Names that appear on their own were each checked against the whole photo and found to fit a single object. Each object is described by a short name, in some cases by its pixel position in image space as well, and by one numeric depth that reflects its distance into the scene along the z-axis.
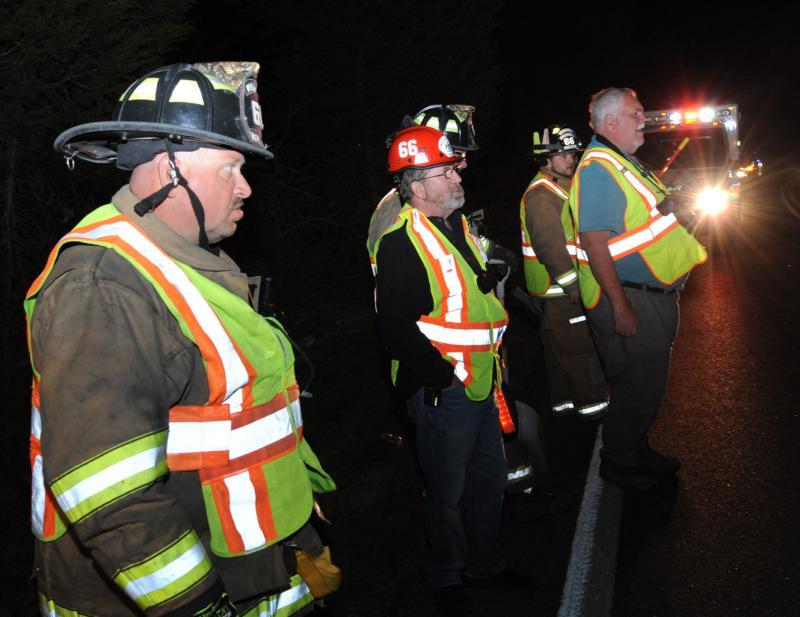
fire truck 11.47
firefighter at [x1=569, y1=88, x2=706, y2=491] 4.19
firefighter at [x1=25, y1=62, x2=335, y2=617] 1.57
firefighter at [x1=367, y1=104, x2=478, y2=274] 3.94
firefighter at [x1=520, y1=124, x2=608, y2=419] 5.41
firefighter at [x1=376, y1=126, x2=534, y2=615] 3.22
